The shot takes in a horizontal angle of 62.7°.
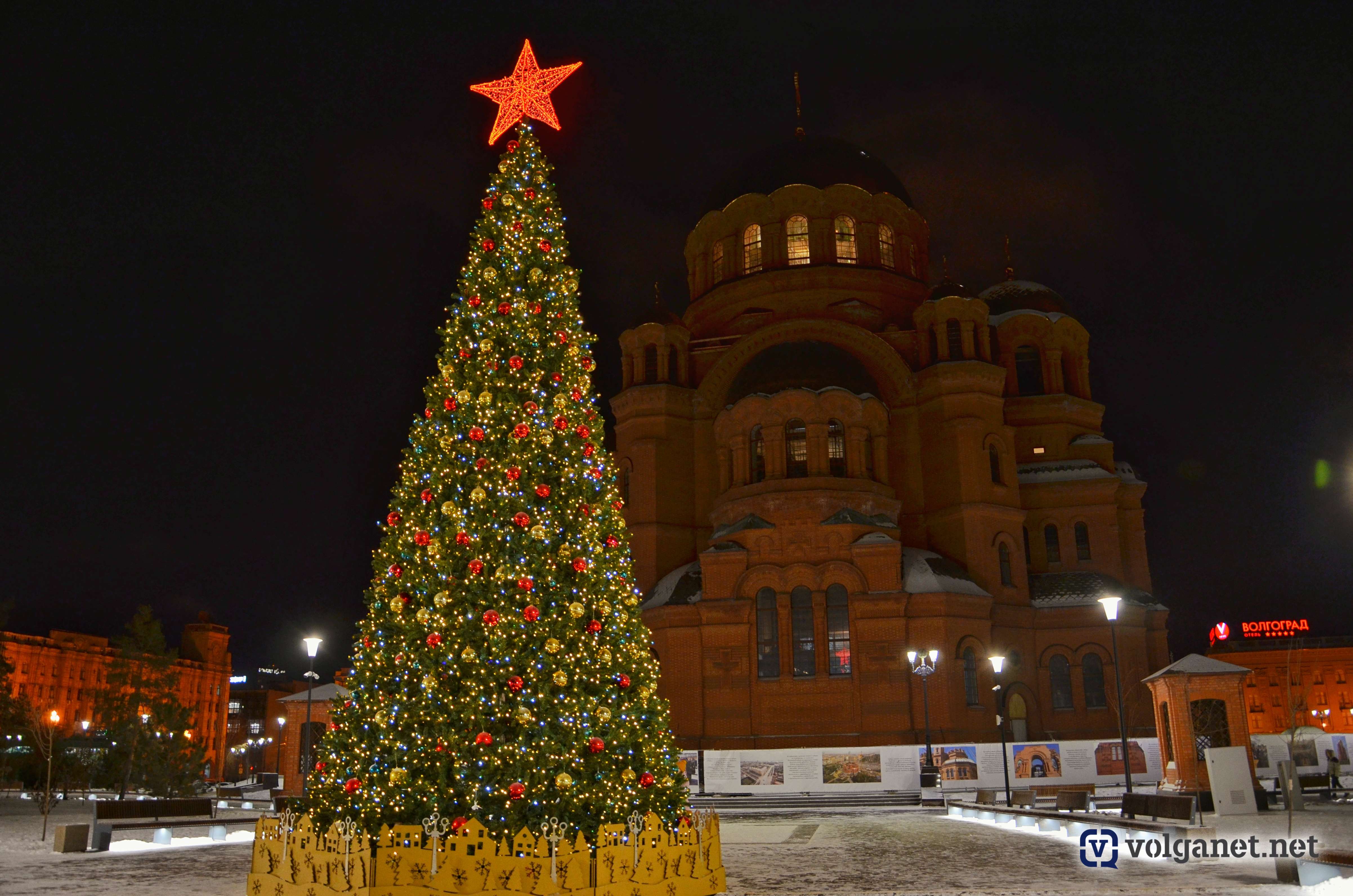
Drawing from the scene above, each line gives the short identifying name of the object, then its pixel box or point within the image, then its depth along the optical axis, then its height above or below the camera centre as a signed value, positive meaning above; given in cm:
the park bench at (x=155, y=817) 1811 -124
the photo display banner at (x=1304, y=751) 3741 -68
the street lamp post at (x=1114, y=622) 2167 +220
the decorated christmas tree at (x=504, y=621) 1121 +125
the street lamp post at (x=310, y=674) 2380 +157
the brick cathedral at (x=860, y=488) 3644 +895
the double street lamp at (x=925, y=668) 3053 +192
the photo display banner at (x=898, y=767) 2905 -77
